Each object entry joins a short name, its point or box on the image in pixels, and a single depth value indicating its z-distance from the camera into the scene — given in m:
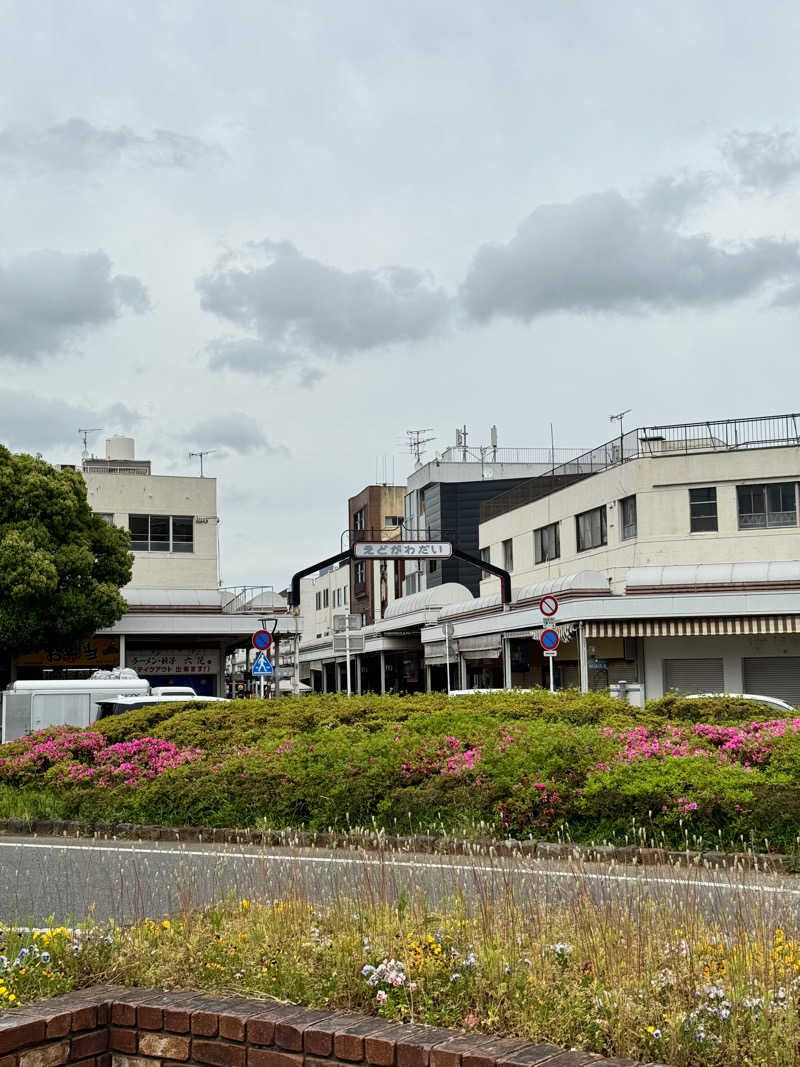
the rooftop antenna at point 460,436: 86.94
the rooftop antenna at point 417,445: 90.25
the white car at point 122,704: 27.08
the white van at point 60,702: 30.83
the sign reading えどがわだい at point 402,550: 42.72
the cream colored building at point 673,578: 37.31
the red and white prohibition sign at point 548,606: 28.08
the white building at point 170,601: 45.81
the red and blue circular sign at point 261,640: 31.33
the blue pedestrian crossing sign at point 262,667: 33.08
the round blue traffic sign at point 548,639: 28.09
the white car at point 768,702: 20.45
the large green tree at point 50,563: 41.00
